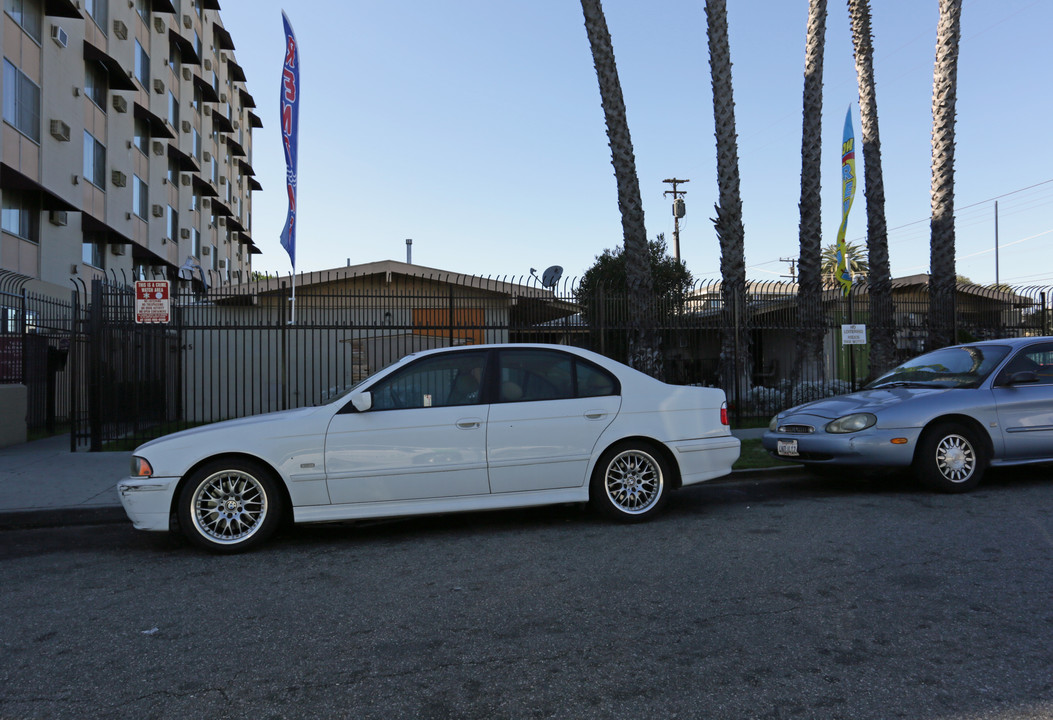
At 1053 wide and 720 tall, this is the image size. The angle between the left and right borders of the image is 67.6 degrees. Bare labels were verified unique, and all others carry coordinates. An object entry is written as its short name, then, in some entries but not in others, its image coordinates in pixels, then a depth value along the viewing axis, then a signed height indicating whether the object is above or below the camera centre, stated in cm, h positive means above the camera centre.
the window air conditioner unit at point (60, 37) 2003 +897
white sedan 567 -55
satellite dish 1384 +183
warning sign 1041 +104
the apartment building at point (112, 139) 1897 +770
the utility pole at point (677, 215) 3982 +838
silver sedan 740 -51
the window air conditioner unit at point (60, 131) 2011 +652
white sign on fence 1295 +63
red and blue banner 1309 +441
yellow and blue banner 1573 +385
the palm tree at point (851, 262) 6234 +907
